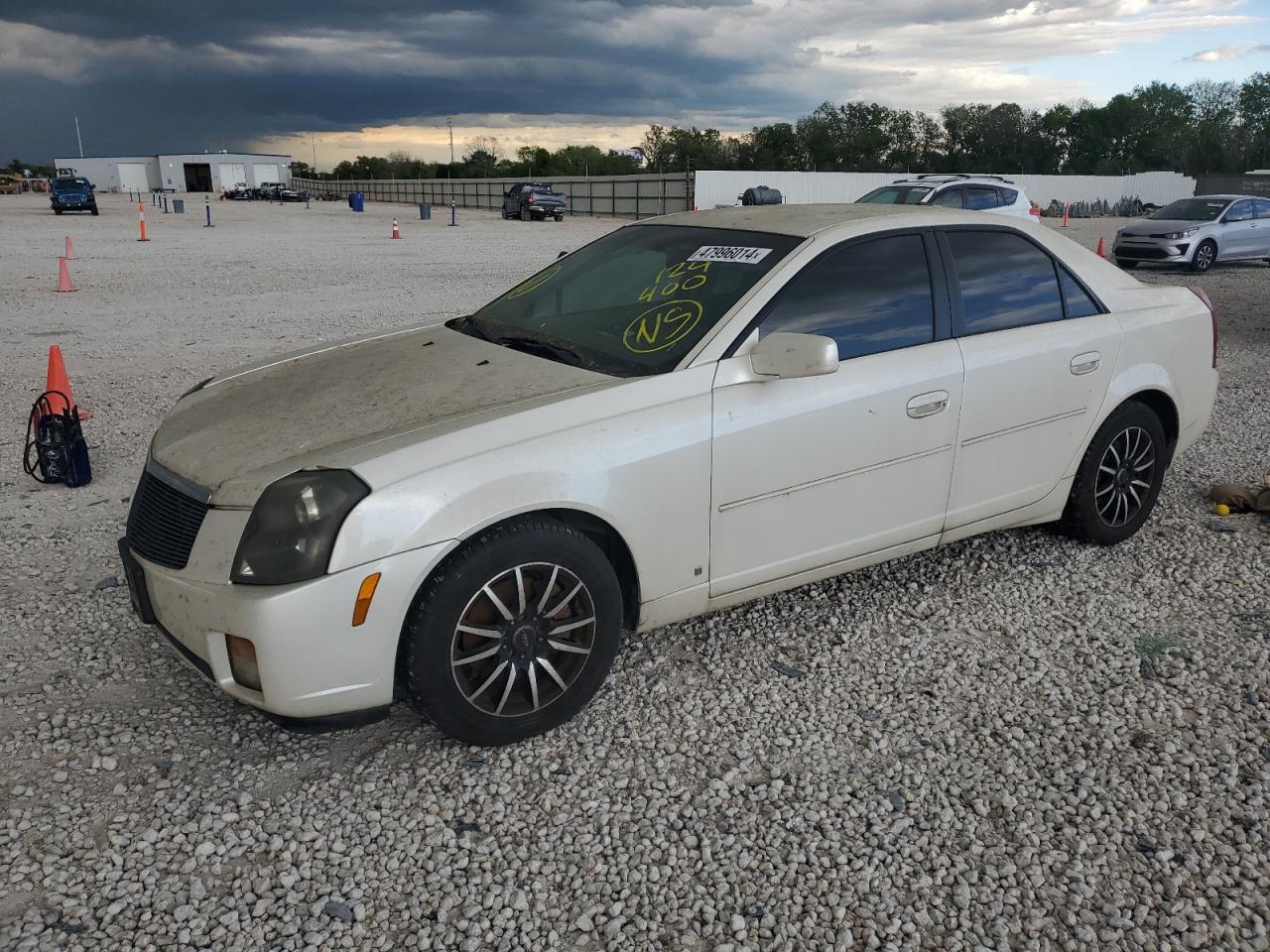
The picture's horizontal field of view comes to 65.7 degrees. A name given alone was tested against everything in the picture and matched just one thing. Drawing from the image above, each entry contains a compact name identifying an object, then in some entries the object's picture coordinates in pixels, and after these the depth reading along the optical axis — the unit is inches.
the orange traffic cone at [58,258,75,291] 576.4
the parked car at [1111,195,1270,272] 699.4
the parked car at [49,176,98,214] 1669.5
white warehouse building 4623.5
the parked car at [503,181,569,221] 1640.0
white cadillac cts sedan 108.3
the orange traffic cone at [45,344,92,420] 230.7
